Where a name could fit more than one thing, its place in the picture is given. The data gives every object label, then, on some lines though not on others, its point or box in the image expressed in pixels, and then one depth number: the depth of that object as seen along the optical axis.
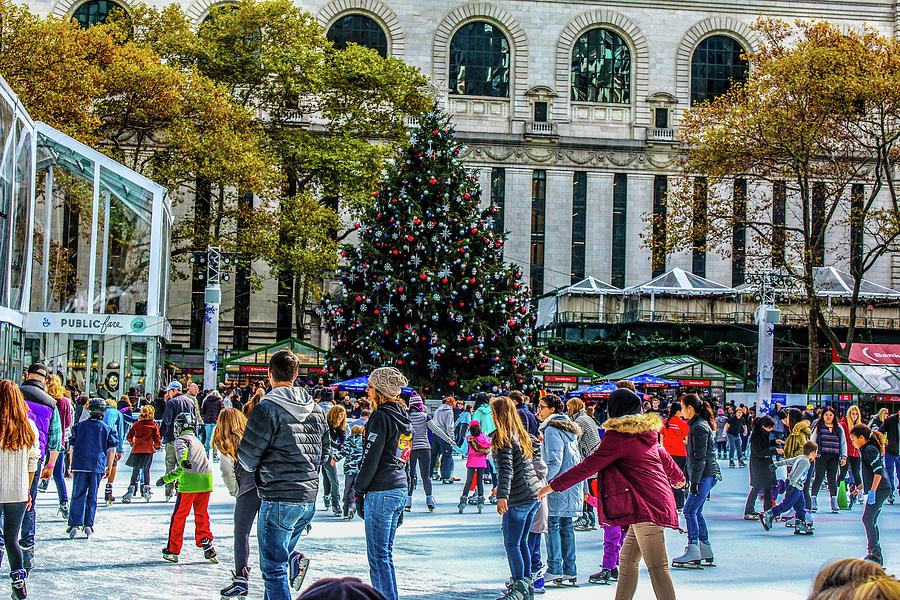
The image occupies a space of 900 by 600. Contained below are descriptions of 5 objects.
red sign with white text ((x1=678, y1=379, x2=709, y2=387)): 35.67
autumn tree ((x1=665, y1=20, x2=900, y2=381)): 34.31
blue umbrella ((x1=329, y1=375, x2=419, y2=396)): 28.18
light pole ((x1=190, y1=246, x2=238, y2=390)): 31.06
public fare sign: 27.28
